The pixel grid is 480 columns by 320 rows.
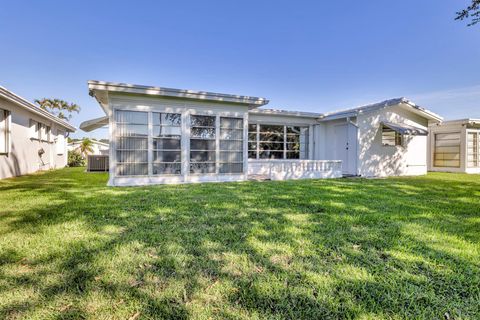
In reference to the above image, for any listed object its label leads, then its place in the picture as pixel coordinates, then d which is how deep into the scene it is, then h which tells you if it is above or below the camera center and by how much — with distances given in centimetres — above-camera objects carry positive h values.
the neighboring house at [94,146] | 2319 +118
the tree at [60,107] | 3150 +663
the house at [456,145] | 1497 +88
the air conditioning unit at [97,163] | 1380 -24
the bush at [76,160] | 2030 -12
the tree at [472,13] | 704 +409
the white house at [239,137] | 842 +93
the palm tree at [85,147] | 2230 +102
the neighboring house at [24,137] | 958 +102
